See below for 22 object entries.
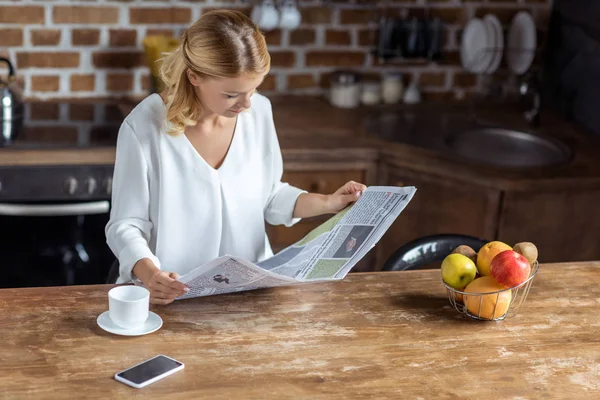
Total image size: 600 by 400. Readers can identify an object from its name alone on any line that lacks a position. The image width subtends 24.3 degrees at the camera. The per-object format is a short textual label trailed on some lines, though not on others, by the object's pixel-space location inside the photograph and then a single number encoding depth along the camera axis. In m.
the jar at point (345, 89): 4.71
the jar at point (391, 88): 4.85
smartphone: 2.53
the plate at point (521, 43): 4.92
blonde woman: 2.98
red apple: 2.81
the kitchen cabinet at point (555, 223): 4.06
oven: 3.96
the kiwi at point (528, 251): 2.93
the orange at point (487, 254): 2.88
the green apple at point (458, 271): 2.87
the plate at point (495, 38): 4.87
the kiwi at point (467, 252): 2.94
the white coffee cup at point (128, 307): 2.71
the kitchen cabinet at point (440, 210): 4.08
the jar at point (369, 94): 4.82
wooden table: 2.55
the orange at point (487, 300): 2.83
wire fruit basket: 2.83
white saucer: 2.71
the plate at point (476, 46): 4.89
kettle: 4.12
